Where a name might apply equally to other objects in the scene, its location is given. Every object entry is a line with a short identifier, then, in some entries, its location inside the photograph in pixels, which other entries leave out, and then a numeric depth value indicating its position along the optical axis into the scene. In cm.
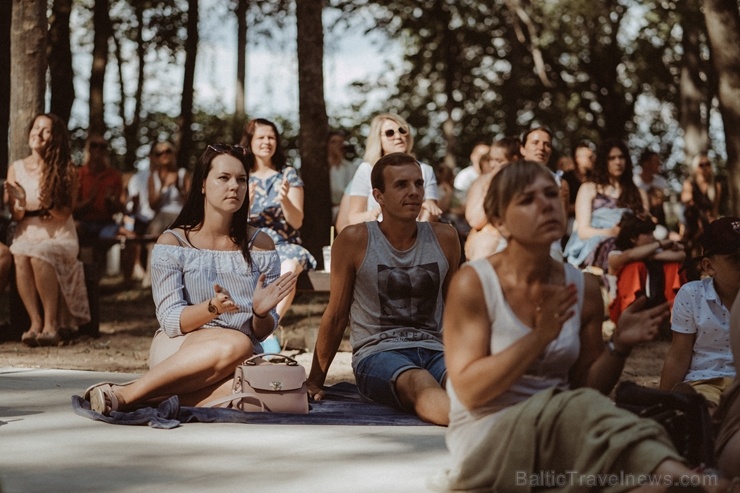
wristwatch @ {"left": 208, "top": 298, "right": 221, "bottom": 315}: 624
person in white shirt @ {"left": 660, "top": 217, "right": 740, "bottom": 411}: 579
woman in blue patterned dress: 980
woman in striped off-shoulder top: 634
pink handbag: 644
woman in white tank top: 393
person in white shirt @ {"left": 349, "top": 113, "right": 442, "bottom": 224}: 933
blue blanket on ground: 619
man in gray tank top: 677
